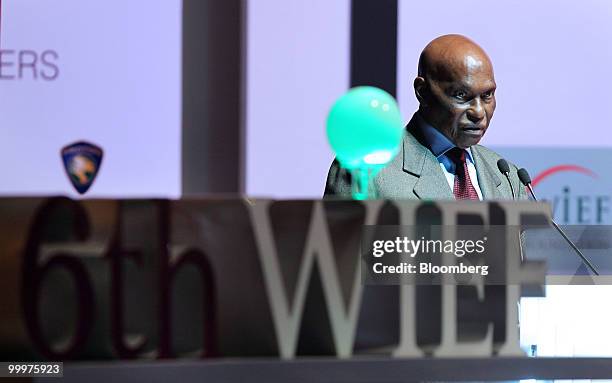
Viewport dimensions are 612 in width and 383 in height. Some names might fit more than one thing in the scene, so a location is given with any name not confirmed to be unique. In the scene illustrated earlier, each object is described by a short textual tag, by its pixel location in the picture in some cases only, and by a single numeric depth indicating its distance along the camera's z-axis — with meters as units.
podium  7.37
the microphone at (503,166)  8.71
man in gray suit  8.70
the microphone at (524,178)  8.66
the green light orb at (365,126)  8.03
